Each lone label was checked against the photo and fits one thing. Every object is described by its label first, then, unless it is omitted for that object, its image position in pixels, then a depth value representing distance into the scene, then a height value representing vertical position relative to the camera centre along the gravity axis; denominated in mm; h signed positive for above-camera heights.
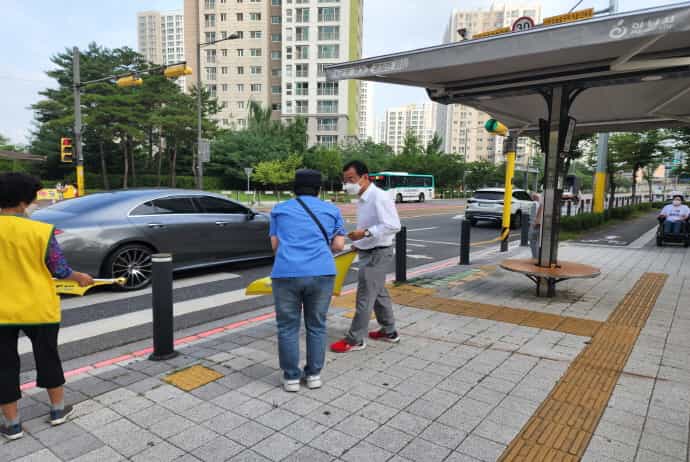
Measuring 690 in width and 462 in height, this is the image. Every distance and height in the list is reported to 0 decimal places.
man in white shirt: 4168 -490
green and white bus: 42088 +159
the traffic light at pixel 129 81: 16391 +3516
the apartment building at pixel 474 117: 119250 +18560
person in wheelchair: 12469 -679
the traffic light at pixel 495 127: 9854 +1303
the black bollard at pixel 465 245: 9062 -1121
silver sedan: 6332 -725
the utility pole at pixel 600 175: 18703 +599
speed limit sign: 6094 +2167
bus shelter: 4281 +1374
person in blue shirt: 3340 -598
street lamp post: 20447 +1353
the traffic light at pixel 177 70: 14753 +3549
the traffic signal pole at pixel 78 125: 16984 +2096
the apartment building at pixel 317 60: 69125 +18658
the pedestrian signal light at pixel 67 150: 17781 +1153
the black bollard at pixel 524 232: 11797 -1124
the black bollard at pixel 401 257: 7312 -1097
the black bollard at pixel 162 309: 4047 -1101
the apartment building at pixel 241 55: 73750 +20637
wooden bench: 5965 -1072
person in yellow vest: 2664 -624
